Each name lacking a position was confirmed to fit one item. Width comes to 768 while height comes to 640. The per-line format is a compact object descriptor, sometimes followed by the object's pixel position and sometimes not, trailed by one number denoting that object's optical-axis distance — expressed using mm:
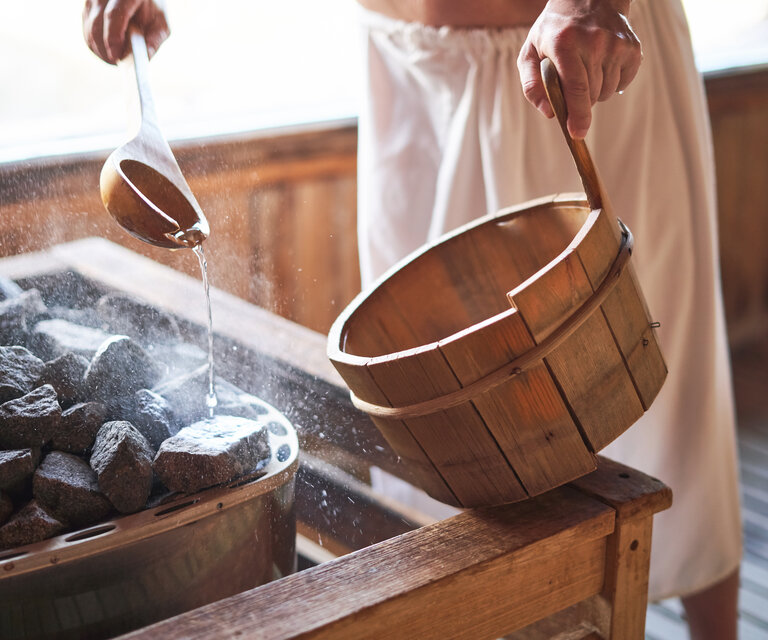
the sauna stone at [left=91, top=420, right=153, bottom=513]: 746
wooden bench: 667
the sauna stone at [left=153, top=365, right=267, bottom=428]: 910
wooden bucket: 668
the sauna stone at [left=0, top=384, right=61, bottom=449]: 805
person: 1235
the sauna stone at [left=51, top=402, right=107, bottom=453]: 820
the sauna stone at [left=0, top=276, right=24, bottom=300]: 1043
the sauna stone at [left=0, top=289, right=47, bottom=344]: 1001
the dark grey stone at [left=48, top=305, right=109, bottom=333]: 1042
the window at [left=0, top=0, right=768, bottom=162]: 1856
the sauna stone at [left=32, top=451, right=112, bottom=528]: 742
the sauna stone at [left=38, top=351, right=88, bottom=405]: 888
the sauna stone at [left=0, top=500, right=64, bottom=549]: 710
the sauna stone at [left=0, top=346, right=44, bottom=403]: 870
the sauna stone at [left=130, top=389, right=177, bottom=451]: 860
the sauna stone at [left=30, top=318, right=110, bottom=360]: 975
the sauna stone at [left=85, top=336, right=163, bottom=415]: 889
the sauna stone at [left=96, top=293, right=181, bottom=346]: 1044
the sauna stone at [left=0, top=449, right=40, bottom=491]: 759
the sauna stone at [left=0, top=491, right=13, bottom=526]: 734
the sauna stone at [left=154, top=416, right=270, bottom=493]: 769
